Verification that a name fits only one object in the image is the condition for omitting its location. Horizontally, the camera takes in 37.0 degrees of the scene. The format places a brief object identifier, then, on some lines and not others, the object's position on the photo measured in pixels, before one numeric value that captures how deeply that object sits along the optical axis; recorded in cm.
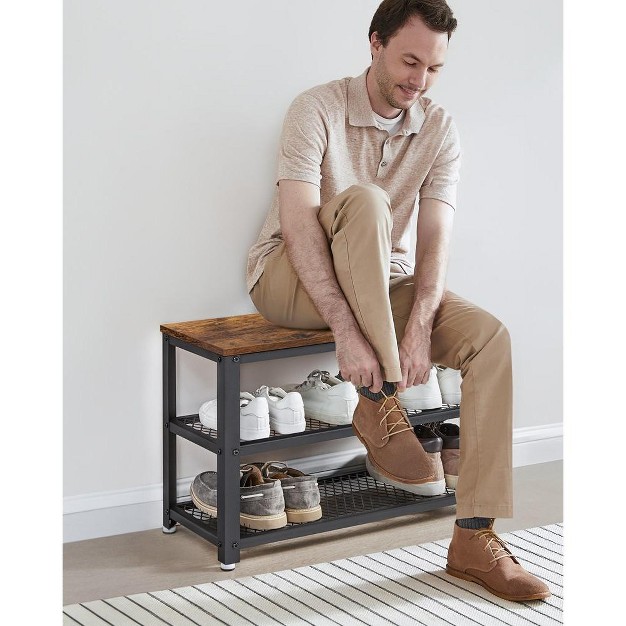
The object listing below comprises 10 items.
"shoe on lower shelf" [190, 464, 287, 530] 209
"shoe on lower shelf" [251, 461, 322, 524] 216
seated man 181
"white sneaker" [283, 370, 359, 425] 221
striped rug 178
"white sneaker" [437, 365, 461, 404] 243
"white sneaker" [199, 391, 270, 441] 207
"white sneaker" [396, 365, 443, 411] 233
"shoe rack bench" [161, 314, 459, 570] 204
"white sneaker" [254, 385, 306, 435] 214
